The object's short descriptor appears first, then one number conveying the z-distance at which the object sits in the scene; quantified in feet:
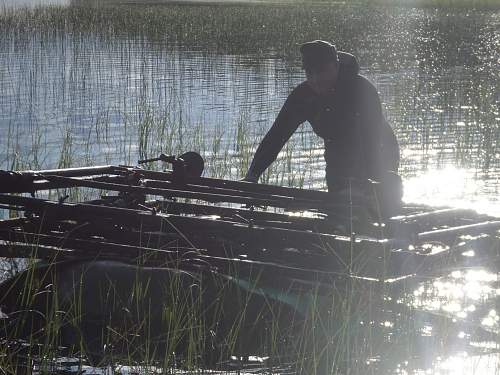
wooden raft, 29.89
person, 38.44
